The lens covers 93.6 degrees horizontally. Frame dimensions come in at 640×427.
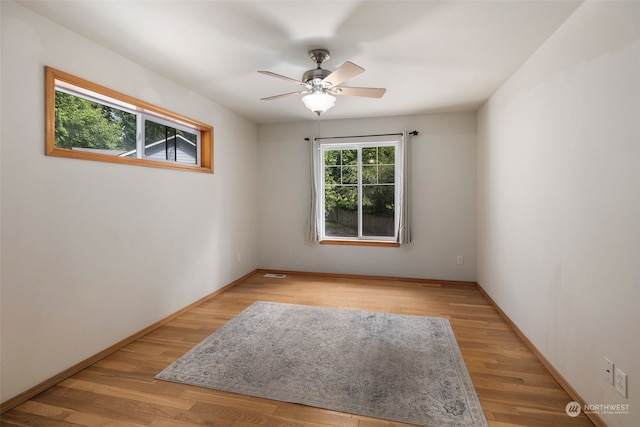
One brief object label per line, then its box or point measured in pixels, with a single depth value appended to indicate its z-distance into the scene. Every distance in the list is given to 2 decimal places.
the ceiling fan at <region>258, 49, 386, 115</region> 2.44
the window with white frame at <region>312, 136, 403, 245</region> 4.73
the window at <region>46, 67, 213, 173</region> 2.19
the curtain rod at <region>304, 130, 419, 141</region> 4.48
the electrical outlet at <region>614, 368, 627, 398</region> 1.50
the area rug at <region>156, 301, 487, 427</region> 1.87
